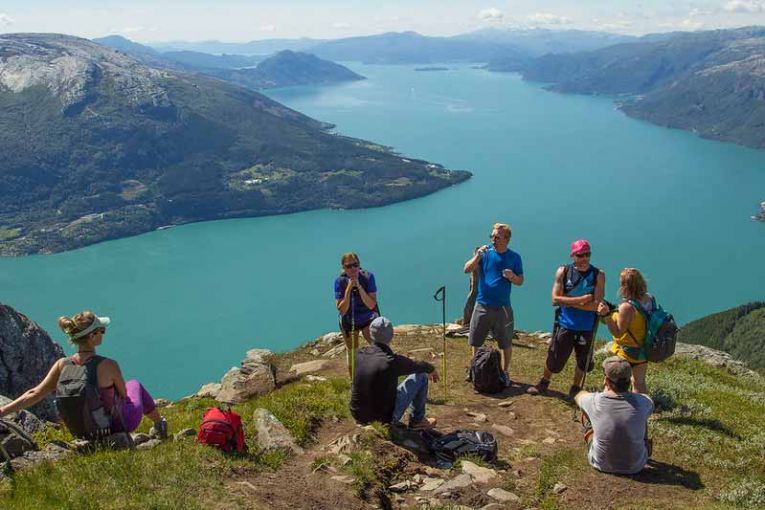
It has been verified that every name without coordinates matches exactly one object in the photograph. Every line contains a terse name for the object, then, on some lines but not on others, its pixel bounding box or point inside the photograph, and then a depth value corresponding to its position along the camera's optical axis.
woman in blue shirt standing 11.24
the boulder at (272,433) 8.48
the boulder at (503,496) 7.65
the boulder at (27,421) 9.69
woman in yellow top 9.27
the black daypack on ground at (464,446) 8.74
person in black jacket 8.88
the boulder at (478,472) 8.12
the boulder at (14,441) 7.66
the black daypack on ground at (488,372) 12.00
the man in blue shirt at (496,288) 11.34
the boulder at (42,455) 7.40
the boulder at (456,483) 7.72
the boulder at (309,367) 14.84
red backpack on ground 8.00
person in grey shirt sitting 8.00
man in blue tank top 10.39
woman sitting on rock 7.50
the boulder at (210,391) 14.48
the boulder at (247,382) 13.18
